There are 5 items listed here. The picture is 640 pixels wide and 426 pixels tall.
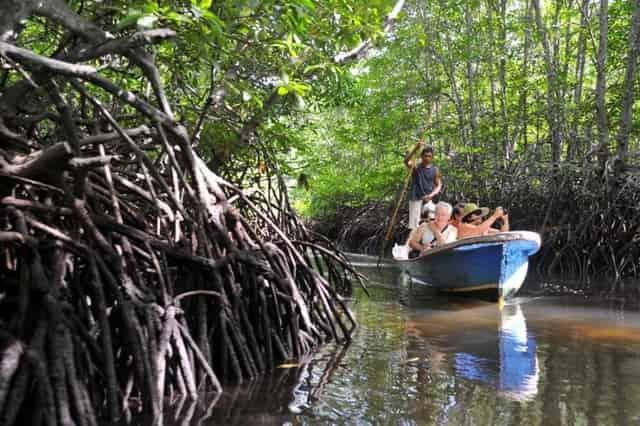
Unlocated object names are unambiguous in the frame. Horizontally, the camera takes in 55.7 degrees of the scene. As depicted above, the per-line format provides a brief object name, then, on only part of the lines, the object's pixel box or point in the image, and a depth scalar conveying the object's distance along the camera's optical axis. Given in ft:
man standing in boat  28.84
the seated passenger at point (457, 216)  25.15
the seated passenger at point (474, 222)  23.59
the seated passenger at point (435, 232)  23.75
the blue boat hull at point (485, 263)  21.03
